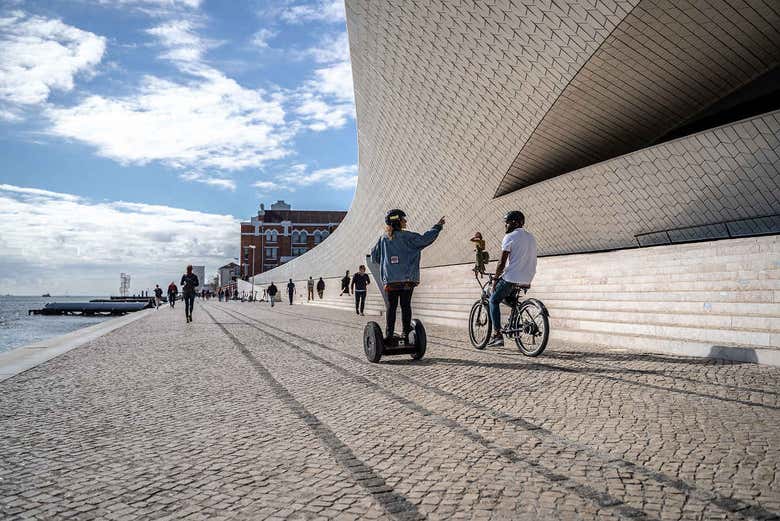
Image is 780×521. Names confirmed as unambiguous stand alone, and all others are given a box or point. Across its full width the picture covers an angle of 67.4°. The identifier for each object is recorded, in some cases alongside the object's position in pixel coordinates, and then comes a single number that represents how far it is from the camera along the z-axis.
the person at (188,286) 16.30
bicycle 6.59
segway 6.52
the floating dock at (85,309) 63.59
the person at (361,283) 19.09
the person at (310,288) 35.34
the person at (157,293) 35.93
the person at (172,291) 30.00
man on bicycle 6.84
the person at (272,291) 32.68
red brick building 99.44
